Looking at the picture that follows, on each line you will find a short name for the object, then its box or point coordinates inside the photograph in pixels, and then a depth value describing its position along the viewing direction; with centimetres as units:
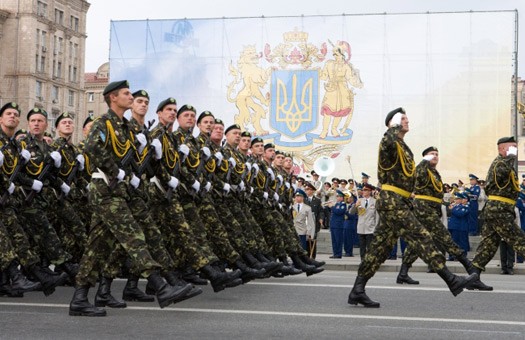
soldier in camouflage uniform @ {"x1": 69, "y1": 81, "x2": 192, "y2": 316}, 729
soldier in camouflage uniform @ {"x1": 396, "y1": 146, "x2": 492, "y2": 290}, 1196
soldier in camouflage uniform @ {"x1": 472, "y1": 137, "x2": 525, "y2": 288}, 1099
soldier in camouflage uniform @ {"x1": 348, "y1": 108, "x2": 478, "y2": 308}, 834
